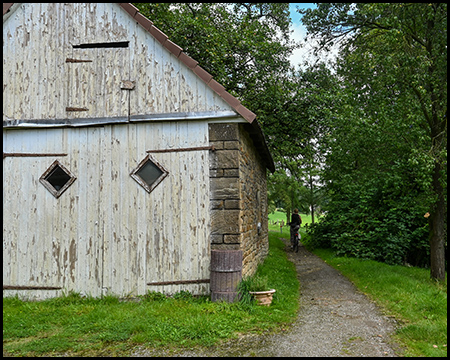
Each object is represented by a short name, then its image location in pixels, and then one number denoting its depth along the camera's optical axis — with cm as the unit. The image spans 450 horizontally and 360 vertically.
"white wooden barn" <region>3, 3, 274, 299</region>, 629
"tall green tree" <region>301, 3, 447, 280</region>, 755
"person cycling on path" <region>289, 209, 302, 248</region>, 1448
